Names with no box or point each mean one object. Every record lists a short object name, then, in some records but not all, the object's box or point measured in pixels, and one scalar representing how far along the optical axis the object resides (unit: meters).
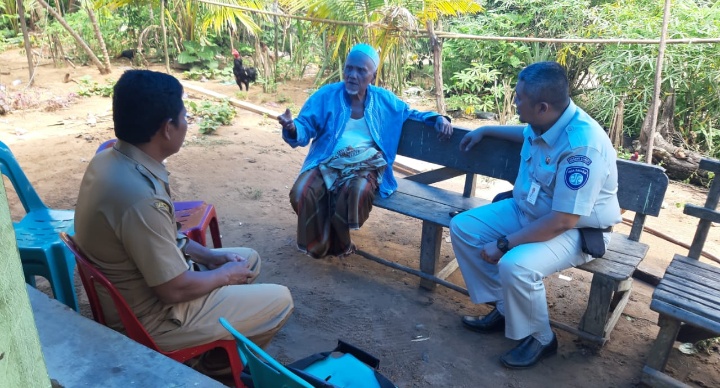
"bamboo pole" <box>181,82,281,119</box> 7.77
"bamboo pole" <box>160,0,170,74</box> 8.81
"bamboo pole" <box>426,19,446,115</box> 5.51
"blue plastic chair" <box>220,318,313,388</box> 1.48
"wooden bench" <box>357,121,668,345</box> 2.89
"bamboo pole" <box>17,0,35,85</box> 7.71
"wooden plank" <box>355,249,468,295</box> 3.45
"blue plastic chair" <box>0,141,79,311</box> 2.72
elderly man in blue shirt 3.67
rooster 8.57
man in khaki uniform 1.87
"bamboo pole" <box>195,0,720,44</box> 4.25
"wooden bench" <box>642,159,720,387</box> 2.44
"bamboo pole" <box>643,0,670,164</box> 4.61
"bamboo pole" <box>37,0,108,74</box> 8.41
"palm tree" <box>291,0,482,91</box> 5.81
